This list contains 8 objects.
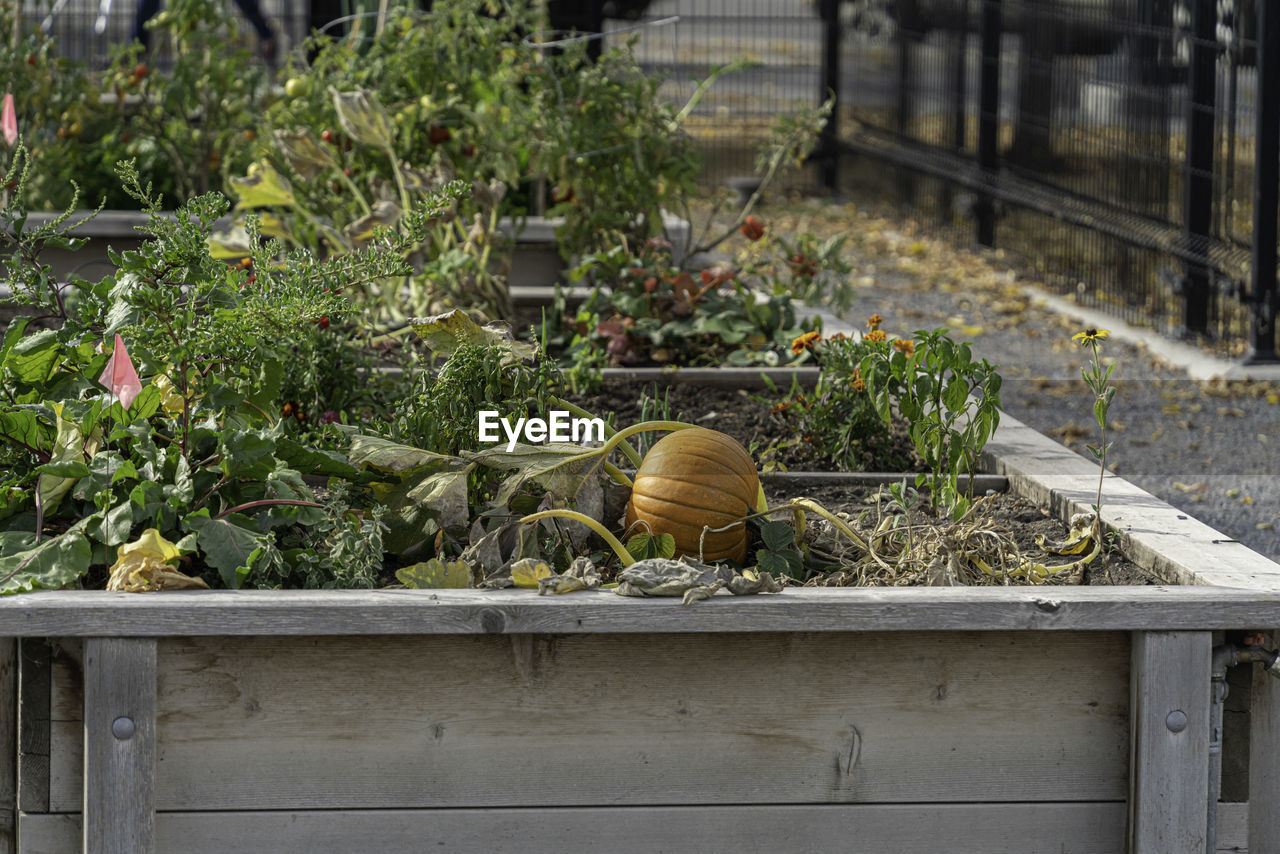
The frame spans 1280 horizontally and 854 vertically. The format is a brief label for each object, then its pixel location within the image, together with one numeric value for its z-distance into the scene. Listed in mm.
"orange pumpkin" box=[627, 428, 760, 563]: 5020
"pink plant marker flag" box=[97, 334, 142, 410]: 4617
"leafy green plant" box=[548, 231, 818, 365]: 8898
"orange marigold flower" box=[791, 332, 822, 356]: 7305
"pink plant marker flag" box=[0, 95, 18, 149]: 8141
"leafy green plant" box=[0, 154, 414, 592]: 4477
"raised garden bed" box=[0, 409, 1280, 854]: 4094
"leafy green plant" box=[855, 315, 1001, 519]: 5434
